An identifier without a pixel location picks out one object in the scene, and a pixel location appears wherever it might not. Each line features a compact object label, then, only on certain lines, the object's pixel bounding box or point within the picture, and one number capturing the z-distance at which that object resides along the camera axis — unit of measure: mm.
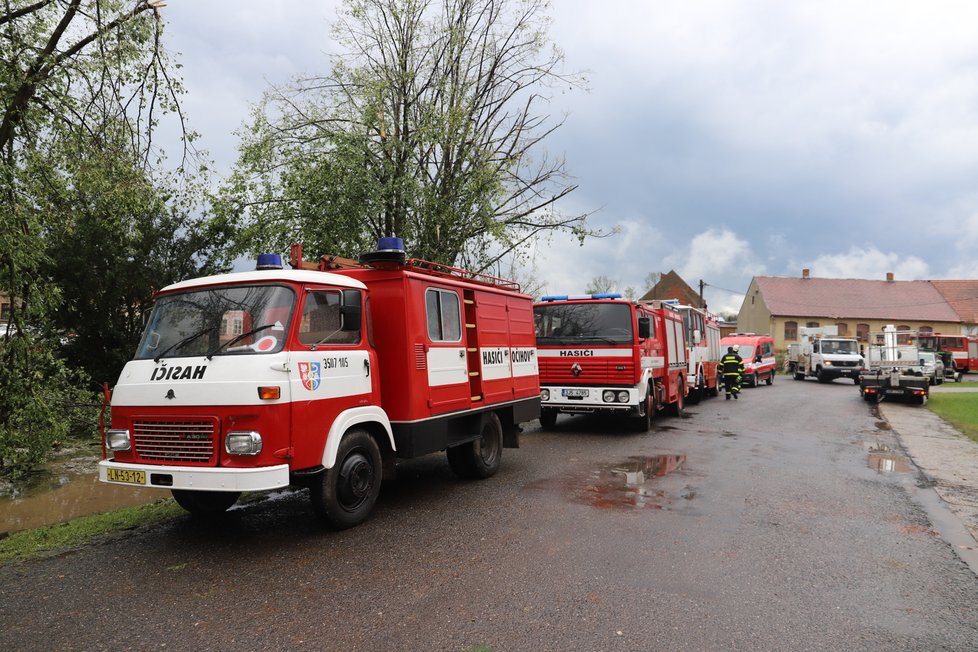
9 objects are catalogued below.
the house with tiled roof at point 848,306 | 55312
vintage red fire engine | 5035
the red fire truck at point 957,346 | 35188
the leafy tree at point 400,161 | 14664
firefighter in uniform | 21438
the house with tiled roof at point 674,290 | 74438
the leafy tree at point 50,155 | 8281
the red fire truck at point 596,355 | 12172
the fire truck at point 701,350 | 18266
